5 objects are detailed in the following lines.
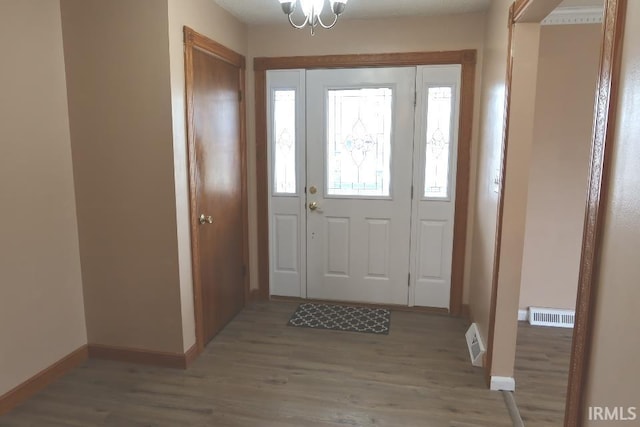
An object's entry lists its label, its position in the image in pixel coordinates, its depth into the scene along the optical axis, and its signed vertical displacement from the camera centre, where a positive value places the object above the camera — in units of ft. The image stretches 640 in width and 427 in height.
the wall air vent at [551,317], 11.03 -4.23
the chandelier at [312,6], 6.57 +2.32
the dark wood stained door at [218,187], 9.29 -0.80
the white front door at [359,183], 11.25 -0.78
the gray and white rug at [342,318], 10.89 -4.42
